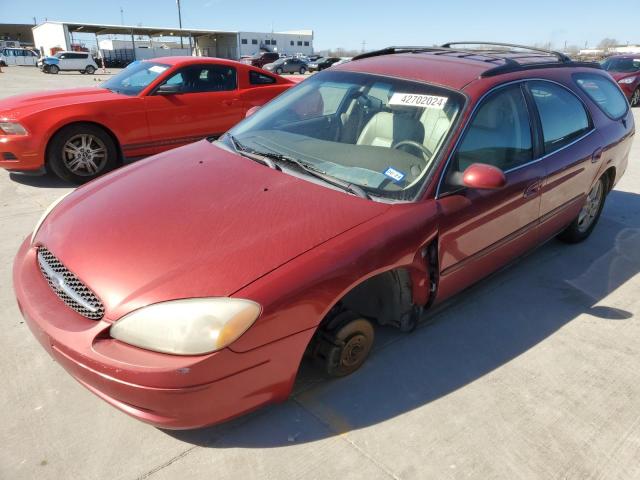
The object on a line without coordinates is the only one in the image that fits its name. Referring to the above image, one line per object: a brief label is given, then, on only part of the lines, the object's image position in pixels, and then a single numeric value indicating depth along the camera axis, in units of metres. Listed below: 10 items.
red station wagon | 1.75
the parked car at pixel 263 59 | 41.03
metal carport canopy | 51.41
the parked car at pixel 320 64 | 40.44
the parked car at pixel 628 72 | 13.75
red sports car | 5.03
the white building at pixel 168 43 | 52.25
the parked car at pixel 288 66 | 38.18
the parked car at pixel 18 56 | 43.94
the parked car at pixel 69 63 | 36.06
